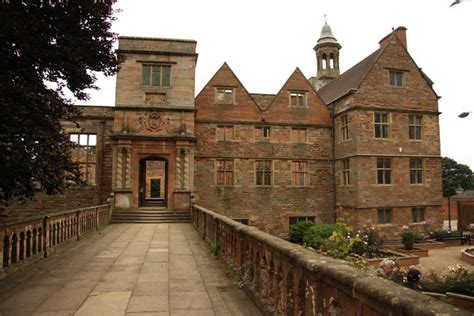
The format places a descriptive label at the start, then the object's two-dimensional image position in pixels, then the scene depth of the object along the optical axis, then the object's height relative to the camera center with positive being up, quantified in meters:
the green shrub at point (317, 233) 17.02 -2.47
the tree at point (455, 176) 58.12 +1.33
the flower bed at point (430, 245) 20.11 -3.45
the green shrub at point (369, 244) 16.81 -3.02
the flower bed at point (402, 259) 15.75 -3.44
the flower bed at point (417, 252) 18.28 -3.51
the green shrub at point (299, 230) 20.09 -2.65
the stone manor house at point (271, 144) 20.08 +2.39
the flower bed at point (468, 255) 16.32 -3.39
